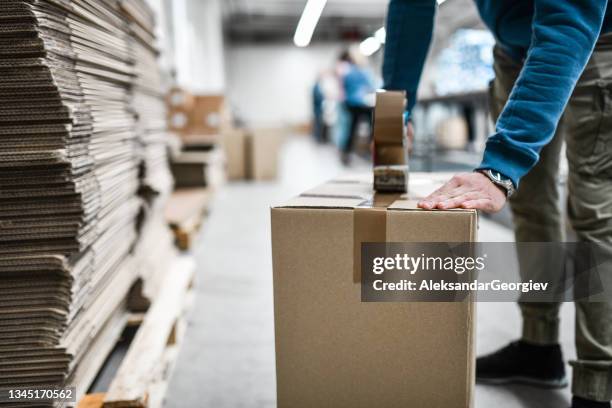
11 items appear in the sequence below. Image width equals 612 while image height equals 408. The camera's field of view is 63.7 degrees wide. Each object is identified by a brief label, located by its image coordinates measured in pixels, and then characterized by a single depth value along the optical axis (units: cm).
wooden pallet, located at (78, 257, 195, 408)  117
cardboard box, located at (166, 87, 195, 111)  445
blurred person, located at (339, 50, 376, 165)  688
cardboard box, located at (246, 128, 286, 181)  573
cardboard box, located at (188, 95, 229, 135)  490
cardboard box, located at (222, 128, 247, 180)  593
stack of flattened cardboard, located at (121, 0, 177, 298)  186
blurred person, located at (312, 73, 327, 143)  1292
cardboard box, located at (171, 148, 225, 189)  386
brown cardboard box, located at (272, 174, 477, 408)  91
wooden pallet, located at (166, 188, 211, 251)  280
